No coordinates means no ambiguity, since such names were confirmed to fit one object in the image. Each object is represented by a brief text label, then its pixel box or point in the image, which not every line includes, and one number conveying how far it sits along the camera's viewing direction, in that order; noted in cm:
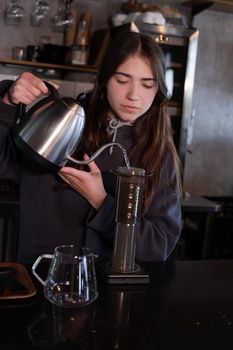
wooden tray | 96
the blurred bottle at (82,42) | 311
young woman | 125
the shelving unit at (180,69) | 314
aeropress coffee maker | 113
